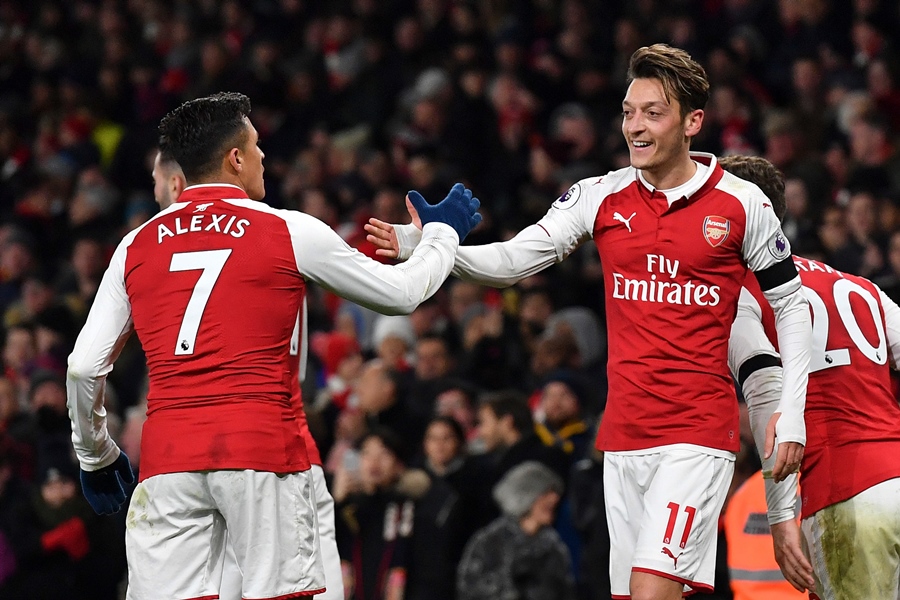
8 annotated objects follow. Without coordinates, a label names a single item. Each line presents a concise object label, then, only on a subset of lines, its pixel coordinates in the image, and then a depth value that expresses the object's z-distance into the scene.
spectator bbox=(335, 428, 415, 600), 17.12
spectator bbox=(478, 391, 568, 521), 17.28
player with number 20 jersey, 10.98
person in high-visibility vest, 12.22
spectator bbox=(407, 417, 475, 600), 16.89
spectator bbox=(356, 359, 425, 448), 19.23
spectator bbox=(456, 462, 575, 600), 15.90
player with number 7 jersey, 9.09
